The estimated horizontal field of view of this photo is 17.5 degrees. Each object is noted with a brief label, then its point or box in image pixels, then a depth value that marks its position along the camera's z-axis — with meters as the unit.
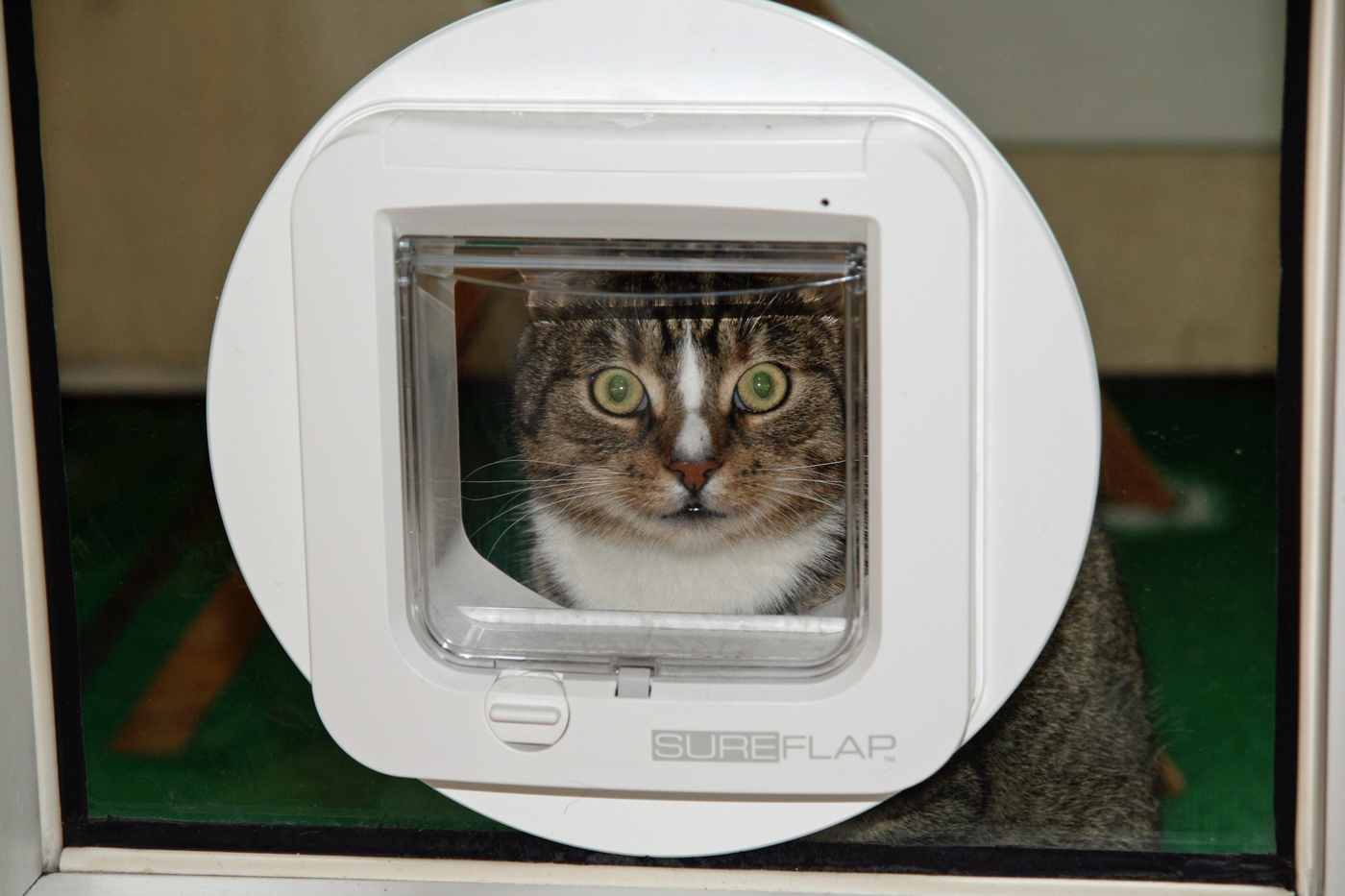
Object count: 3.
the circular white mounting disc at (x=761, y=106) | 1.37
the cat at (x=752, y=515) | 1.43
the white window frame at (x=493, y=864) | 1.39
